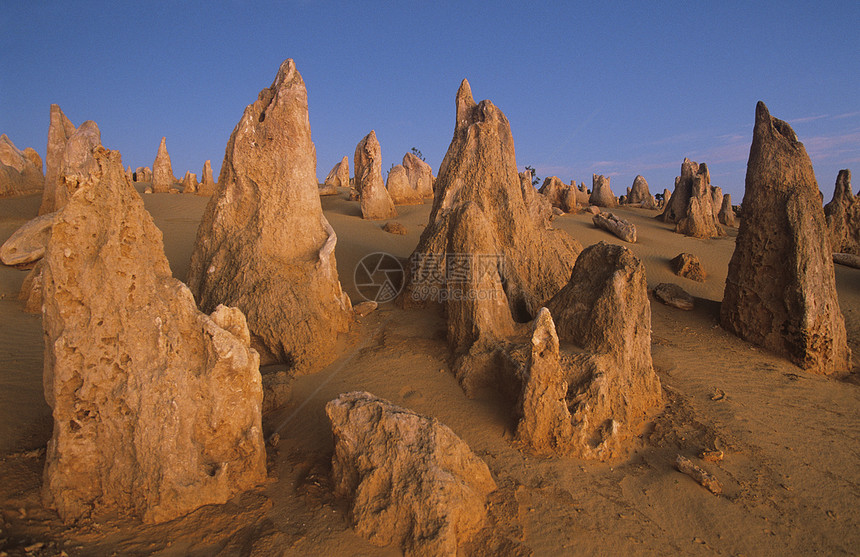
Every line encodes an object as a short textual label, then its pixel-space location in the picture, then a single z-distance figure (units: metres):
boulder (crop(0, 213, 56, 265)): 9.12
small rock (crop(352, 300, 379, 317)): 6.82
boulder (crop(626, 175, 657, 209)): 25.56
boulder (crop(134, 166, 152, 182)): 32.97
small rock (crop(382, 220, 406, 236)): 12.96
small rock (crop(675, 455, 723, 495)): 3.65
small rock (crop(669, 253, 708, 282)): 11.22
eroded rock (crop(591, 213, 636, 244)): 14.58
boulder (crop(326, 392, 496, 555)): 2.89
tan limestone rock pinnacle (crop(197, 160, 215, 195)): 20.12
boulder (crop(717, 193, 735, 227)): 20.20
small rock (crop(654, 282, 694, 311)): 8.10
